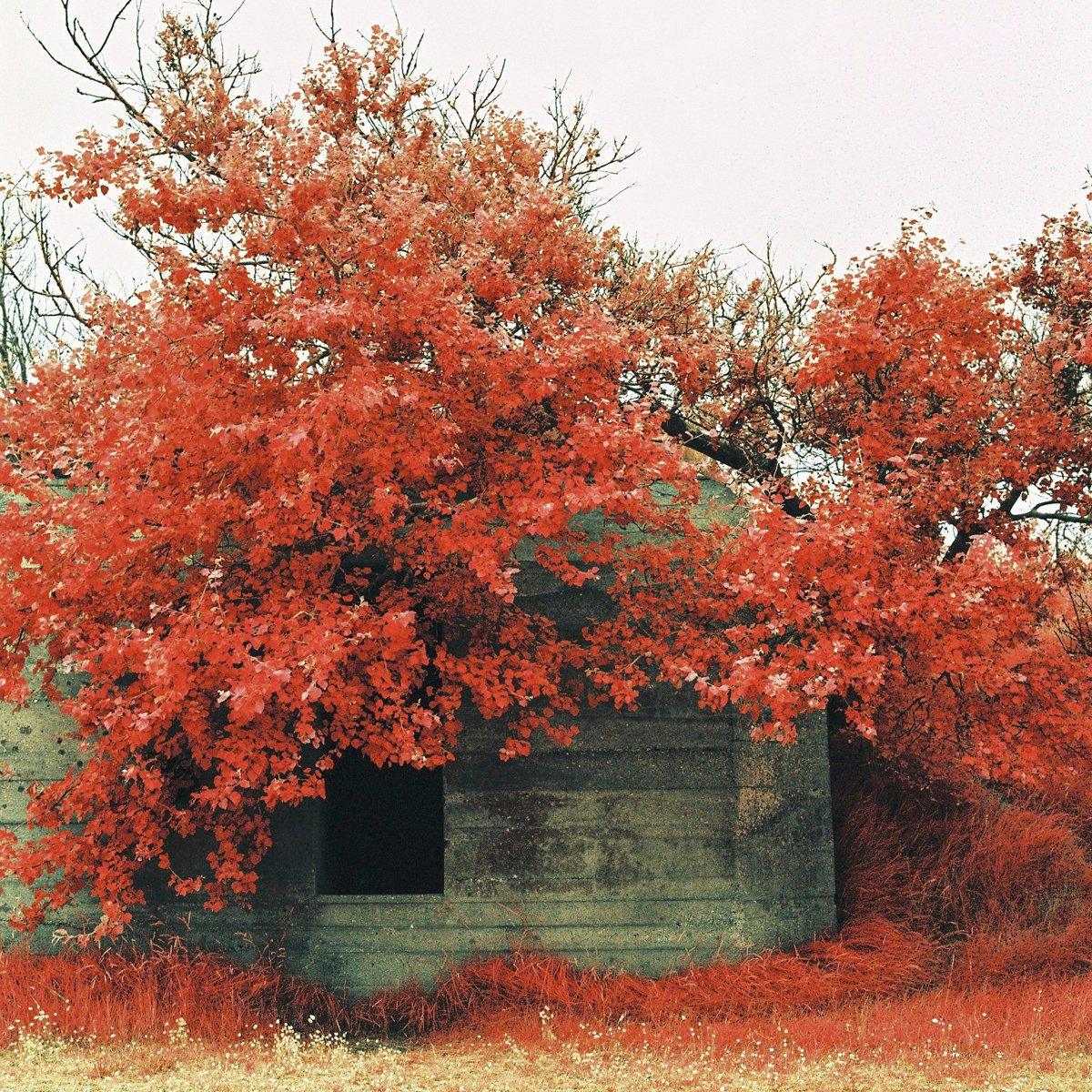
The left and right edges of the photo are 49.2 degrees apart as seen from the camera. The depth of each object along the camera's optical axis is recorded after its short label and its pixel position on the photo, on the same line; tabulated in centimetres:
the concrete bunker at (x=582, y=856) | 988
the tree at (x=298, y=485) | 809
